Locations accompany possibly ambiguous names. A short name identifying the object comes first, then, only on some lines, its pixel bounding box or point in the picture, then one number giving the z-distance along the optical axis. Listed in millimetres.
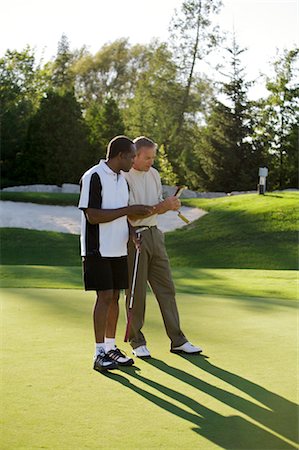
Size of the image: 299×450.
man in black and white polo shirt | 4781
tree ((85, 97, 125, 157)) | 34438
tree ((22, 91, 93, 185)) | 32125
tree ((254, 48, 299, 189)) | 34844
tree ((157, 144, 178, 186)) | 32594
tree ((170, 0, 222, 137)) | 39562
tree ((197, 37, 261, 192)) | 35188
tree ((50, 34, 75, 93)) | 53925
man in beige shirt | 5254
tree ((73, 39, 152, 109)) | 58062
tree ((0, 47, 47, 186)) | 34719
